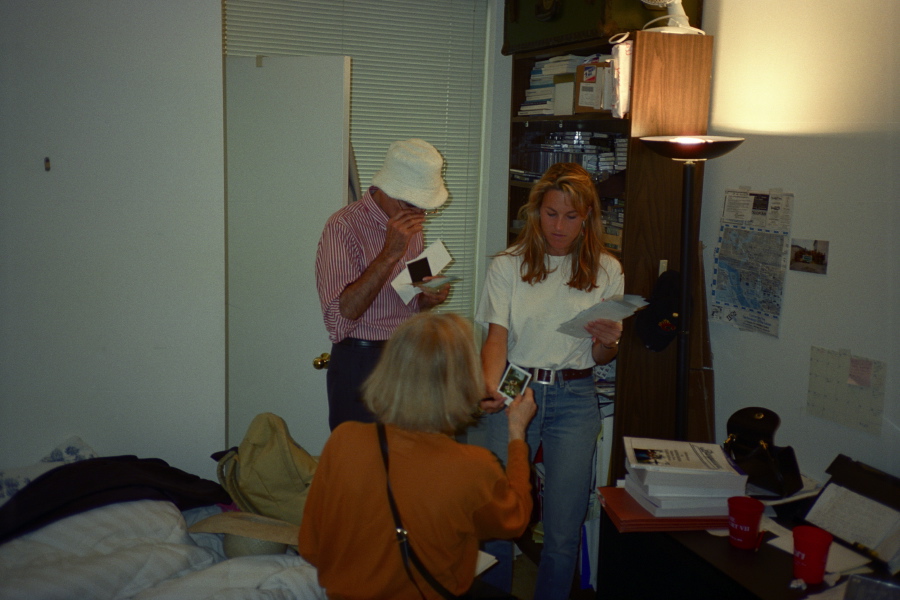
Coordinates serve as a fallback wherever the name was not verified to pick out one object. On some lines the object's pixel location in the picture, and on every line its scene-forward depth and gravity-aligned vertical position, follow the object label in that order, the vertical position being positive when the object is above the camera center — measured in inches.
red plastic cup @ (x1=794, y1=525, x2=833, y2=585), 65.9 -33.3
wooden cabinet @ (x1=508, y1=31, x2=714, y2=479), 100.1 -3.3
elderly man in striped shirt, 88.9 -10.3
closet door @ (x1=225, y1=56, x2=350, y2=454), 107.3 -5.1
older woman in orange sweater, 57.6 -24.9
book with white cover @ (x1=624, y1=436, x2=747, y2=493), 78.2 -30.8
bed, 70.9 -40.4
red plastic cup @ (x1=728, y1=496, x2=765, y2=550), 72.2 -33.5
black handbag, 81.4 -30.6
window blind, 142.7 +25.5
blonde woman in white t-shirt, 90.2 -19.6
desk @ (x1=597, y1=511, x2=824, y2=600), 67.8 -39.1
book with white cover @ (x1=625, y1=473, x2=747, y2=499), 78.5 -33.0
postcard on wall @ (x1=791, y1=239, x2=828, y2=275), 88.7 -7.5
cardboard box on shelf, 110.1 +16.4
